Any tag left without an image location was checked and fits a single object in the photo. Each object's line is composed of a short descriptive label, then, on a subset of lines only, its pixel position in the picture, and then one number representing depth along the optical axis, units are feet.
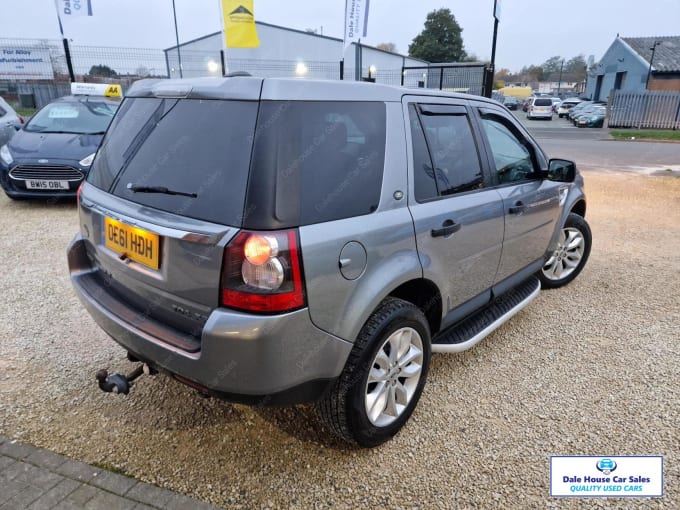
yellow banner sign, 34.96
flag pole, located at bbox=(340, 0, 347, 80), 41.32
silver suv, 6.00
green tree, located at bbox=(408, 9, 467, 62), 209.56
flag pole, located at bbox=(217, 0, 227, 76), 34.99
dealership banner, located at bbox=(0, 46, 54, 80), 55.31
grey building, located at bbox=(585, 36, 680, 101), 126.21
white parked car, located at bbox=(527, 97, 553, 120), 109.40
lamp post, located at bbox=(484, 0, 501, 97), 37.93
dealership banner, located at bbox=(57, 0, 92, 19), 35.17
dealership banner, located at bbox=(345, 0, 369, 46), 41.14
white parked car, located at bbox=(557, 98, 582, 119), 120.26
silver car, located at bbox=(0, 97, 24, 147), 28.58
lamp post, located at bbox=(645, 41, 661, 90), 125.70
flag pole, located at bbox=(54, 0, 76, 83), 35.55
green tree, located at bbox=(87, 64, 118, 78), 46.74
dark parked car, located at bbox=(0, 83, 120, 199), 21.80
